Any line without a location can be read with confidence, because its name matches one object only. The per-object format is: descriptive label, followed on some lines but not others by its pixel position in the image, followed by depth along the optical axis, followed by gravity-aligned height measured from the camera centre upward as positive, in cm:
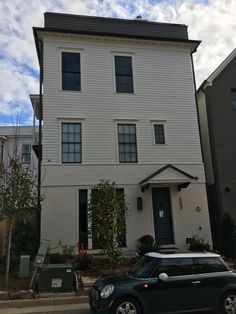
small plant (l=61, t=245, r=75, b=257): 1029 -144
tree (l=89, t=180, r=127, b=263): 882 -17
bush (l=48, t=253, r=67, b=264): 925 -159
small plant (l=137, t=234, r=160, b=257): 967 -132
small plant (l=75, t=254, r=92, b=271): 876 -167
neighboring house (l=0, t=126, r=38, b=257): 1965 +616
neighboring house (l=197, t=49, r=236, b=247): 1239 +385
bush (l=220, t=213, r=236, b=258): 1052 -116
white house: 1139 +429
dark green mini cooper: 506 -158
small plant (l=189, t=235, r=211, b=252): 1056 -145
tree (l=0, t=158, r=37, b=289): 784 +70
